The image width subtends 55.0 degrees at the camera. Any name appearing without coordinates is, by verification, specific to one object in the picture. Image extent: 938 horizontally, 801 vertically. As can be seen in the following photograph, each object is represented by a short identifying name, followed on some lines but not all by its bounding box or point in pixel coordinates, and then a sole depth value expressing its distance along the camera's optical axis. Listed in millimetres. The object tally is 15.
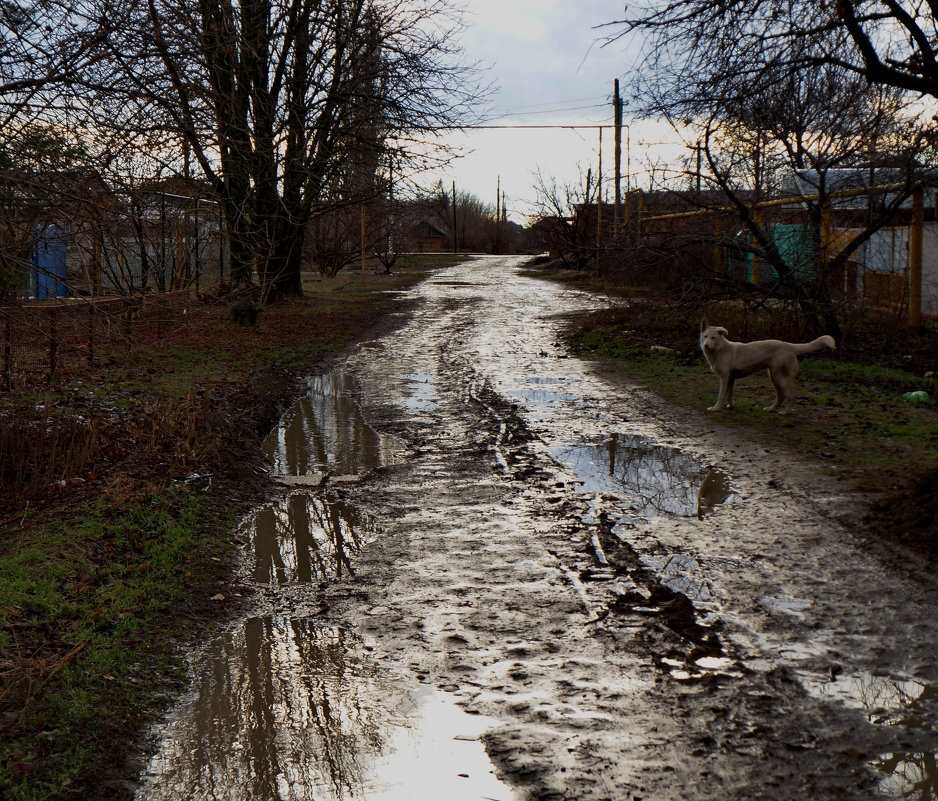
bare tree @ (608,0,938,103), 7312
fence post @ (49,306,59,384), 10859
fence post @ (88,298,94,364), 7229
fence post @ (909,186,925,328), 14984
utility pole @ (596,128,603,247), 35444
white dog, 9789
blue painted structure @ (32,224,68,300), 6716
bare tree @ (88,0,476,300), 7477
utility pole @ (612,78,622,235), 36803
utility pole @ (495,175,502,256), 95312
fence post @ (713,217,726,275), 14174
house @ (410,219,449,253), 101938
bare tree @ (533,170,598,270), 40125
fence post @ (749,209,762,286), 13957
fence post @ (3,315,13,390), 10438
